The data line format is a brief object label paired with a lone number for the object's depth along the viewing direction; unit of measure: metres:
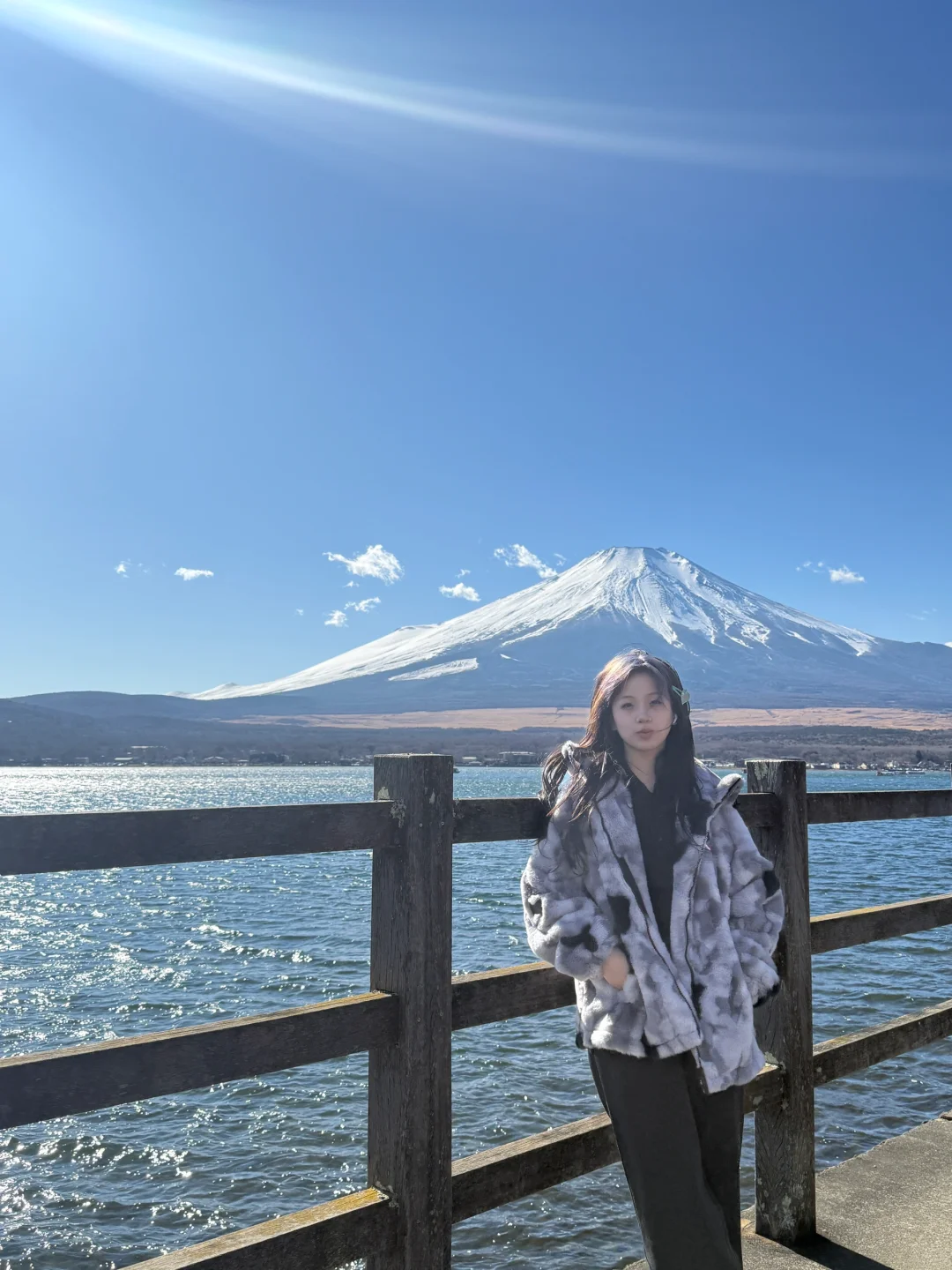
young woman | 2.38
